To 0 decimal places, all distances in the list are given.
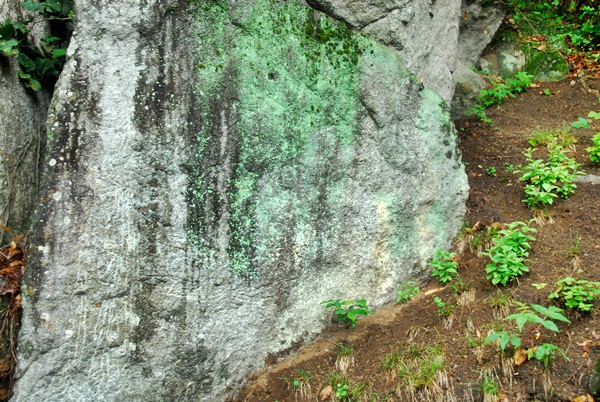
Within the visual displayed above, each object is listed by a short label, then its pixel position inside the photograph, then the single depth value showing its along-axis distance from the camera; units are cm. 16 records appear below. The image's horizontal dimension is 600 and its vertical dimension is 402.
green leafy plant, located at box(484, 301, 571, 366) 332
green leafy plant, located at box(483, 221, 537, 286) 421
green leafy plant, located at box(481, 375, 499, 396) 352
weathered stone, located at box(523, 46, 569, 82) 709
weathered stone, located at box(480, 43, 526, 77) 735
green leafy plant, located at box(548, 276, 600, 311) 373
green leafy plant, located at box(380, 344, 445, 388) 372
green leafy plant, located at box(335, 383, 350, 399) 375
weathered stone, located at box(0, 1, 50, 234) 371
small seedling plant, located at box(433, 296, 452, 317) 420
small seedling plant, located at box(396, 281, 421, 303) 445
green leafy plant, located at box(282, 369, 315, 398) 385
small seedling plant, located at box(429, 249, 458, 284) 455
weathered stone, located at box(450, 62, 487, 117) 667
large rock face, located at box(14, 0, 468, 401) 339
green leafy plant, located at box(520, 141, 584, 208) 477
